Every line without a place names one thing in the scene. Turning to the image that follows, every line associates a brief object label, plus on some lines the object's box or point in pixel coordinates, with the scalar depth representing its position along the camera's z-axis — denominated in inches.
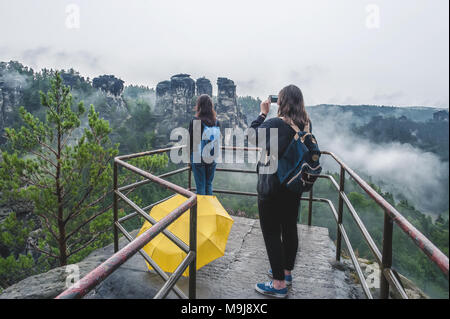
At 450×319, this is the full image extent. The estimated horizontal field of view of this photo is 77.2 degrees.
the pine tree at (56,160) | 229.1
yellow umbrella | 80.7
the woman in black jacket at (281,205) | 67.6
